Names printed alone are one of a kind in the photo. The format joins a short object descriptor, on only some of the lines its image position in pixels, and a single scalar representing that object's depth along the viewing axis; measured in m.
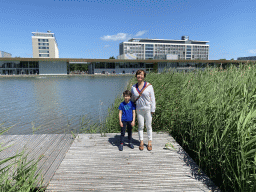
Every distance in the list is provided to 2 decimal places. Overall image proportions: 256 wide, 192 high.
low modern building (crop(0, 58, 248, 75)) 52.56
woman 3.49
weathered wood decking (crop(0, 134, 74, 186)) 3.14
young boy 3.59
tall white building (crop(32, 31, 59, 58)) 80.19
